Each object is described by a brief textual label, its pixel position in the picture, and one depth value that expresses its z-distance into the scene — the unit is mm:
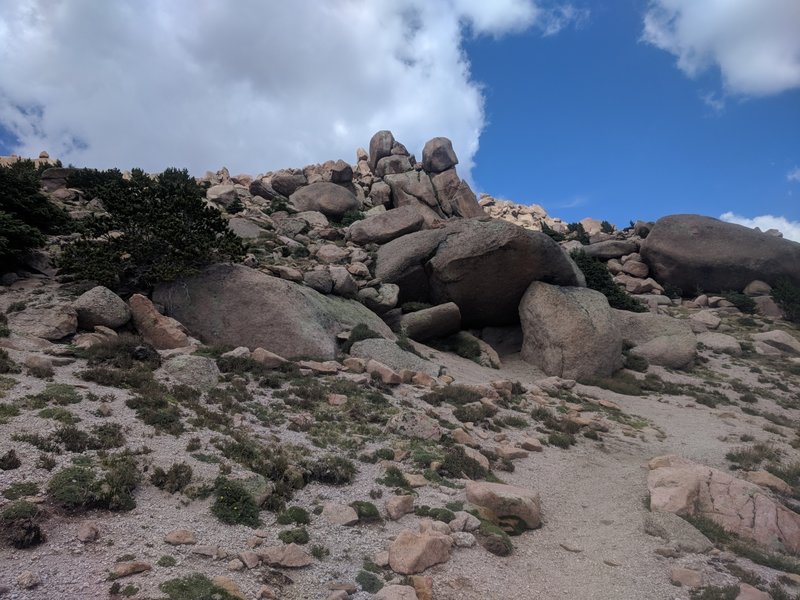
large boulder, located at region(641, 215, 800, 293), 41562
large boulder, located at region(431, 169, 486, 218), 56875
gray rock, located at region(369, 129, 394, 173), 61469
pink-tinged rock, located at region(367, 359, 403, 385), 19172
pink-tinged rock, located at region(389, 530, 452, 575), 8488
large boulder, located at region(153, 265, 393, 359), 20188
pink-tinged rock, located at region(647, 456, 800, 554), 10477
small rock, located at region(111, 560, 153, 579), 7016
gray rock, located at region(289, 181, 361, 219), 45344
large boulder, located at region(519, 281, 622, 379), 26734
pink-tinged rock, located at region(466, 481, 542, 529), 10984
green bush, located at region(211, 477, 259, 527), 9133
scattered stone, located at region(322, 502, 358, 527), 9808
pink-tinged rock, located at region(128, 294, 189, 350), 17812
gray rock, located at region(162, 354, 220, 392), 14930
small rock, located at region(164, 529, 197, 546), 8094
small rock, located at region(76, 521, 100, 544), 7609
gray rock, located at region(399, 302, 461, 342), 28031
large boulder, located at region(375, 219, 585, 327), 28719
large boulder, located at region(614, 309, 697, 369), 29328
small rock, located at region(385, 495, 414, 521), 10344
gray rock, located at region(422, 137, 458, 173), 59156
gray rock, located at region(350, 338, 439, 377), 21781
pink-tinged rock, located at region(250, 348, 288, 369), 18125
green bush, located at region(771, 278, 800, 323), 37562
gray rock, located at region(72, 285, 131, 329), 17078
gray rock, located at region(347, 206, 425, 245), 35094
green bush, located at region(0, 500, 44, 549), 7211
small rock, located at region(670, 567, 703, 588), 8641
